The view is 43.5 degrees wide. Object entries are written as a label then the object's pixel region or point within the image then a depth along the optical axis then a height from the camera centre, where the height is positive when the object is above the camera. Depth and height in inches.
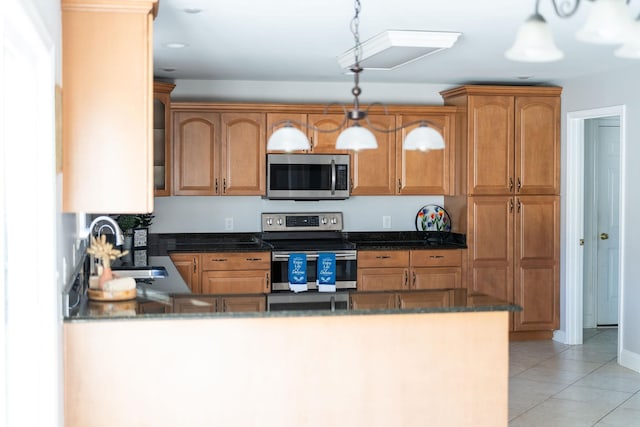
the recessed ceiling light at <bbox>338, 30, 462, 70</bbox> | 186.1 +39.2
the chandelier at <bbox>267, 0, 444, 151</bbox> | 133.5 +12.1
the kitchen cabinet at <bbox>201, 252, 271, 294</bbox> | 255.1 -19.7
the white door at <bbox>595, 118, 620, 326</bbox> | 302.0 +0.7
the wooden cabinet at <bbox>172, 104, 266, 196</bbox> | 259.3 +19.2
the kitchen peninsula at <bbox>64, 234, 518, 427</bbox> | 132.3 -26.9
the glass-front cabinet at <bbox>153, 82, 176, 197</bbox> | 253.9 +23.1
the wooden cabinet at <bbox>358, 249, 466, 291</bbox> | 264.1 -19.7
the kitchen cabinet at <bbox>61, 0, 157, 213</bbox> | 140.0 +19.4
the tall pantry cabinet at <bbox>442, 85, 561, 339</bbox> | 269.9 +5.2
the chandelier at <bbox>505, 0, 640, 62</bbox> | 82.9 +18.8
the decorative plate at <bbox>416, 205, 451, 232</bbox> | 288.0 -4.1
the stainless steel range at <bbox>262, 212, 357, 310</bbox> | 259.0 -11.2
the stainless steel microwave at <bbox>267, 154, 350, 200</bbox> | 265.9 +11.3
